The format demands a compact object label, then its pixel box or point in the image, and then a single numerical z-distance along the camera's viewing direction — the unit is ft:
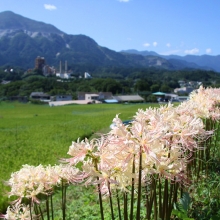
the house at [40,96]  257.14
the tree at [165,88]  298.35
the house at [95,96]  249.98
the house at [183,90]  286.87
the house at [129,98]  241.96
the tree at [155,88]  297.33
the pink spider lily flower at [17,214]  7.51
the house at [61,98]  246.68
